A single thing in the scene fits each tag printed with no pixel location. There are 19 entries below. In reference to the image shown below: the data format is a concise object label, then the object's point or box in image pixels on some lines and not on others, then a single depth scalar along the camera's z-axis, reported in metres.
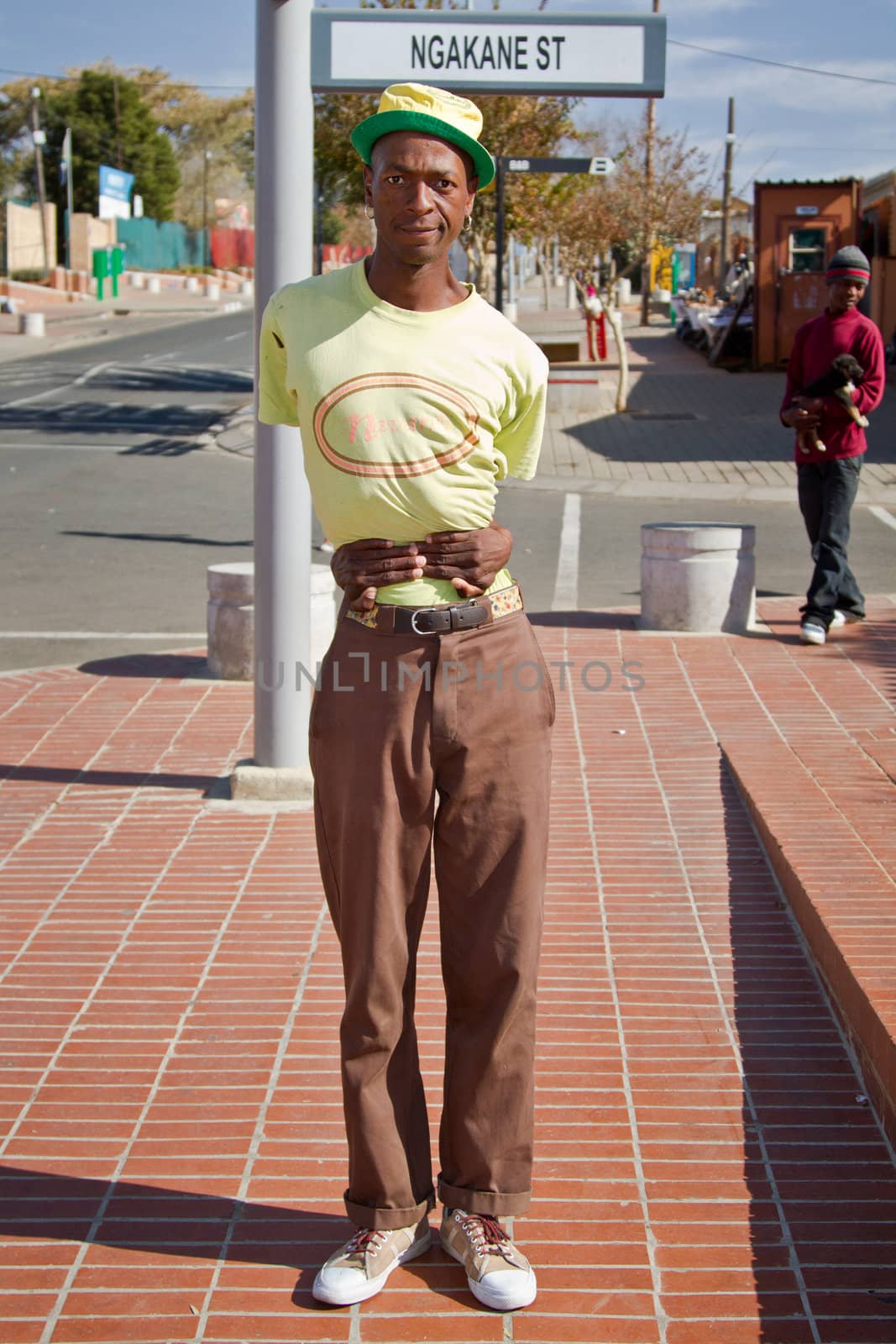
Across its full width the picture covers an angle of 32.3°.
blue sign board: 64.81
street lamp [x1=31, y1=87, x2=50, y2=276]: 60.38
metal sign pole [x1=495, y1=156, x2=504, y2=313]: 17.64
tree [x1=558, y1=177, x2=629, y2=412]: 28.88
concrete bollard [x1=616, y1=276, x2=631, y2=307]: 55.44
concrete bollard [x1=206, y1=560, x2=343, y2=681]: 7.48
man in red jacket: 7.96
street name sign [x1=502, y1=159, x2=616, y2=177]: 15.55
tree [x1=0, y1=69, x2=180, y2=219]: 76.56
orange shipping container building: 26.00
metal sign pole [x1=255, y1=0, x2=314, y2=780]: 5.53
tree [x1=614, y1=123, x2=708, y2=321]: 34.09
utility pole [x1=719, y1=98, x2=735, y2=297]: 46.28
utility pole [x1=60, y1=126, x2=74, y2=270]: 59.51
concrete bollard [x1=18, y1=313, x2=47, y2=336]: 42.09
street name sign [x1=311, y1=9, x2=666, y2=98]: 5.55
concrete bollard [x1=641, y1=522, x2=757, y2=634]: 8.24
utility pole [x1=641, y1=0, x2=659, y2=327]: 35.35
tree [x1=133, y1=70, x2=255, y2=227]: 96.62
